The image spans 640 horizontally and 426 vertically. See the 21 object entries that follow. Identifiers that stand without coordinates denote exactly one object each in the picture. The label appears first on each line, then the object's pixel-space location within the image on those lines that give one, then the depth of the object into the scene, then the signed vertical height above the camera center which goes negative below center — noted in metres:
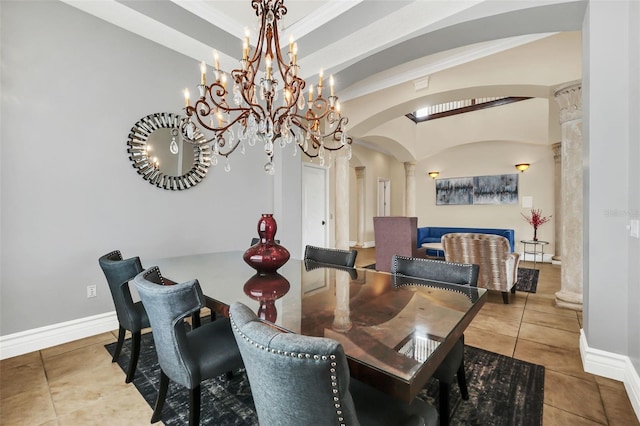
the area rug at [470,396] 1.48 -1.07
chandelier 1.79 +0.76
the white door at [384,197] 8.88 +0.54
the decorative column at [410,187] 8.13 +0.78
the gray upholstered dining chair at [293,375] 0.63 -0.38
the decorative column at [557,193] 5.96 +0.46
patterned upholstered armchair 3.13 -0.50
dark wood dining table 0.81 -0.42
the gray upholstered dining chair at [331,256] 2.15 -0.35
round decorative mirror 2.79 +0.62
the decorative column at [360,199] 8.21 +0.43
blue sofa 6.49 -0.42
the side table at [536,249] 5.98 -0.78
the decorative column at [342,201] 6.24 +0.28
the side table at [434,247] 4.83 -0.57
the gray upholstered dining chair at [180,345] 1.18 -0.63
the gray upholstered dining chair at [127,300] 1.70 -0.55
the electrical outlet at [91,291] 2.52 -0.71
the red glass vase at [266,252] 1.75 -0.25
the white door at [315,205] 5.40 +0.17
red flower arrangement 6.27 -0.12
